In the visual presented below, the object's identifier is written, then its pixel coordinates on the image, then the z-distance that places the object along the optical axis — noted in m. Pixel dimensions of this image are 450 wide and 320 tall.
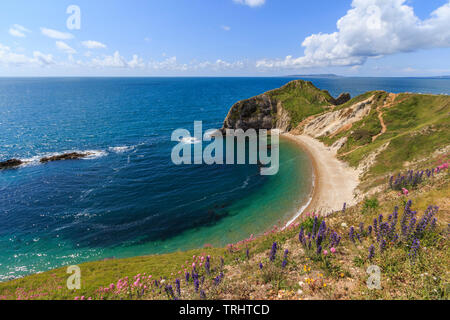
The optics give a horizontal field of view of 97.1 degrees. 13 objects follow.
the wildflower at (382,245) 8.24
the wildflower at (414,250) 7.51
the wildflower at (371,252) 8.20
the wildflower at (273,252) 9.20
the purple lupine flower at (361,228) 10.23
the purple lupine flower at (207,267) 9.52
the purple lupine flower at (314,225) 10.63
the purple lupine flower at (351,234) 9.61
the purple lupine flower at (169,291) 8.25
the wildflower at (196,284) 8.25
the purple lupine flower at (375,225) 9.48
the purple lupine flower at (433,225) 8.42
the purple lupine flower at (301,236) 9.80
